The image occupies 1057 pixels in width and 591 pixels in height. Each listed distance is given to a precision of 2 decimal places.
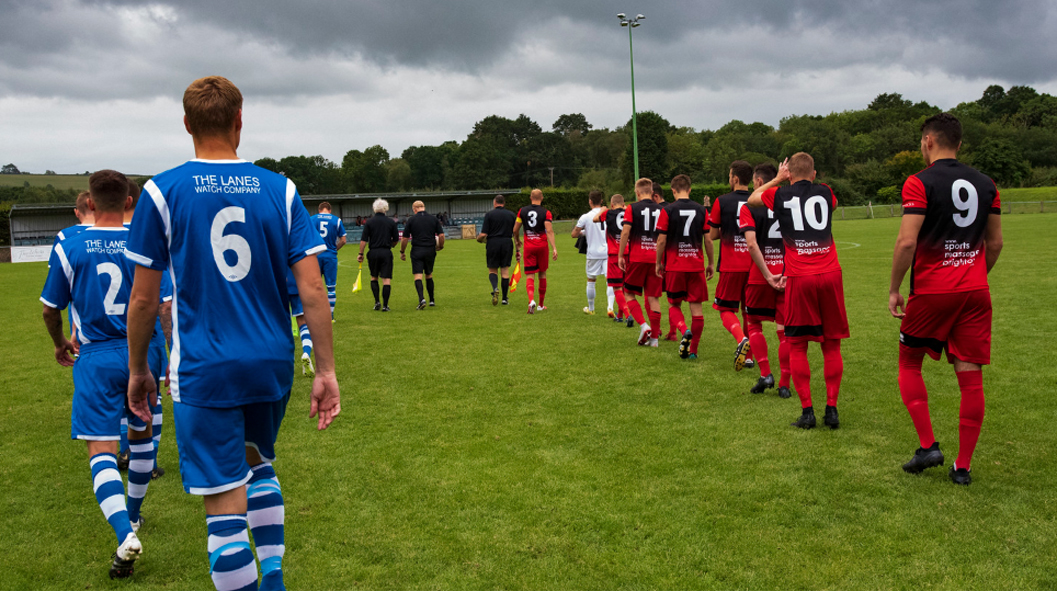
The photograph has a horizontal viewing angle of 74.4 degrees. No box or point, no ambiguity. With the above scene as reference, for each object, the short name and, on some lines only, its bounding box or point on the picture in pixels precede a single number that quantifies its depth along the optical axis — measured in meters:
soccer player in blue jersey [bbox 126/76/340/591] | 2.54
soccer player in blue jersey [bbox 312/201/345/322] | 12.01
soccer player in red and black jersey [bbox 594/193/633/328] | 11.55
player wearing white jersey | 12.75
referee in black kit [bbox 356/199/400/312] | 13.86
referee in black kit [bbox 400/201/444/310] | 14.09
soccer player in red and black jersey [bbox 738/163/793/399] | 7.11
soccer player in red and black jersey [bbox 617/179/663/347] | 9.56
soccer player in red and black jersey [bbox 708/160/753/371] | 7.67
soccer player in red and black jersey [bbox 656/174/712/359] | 8.59
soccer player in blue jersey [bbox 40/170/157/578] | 3.86
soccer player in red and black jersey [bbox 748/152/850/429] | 5.70
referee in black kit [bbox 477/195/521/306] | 13.99
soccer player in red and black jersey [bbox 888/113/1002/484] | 4.46
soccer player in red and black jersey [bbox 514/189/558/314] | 13.11
